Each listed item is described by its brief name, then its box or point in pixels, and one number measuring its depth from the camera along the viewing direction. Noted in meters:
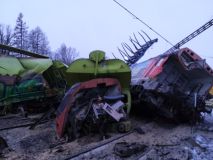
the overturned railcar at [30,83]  5.09
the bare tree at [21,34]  24.60
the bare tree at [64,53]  32.84
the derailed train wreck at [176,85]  3.83
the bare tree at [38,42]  26.35
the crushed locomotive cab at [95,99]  3.29
